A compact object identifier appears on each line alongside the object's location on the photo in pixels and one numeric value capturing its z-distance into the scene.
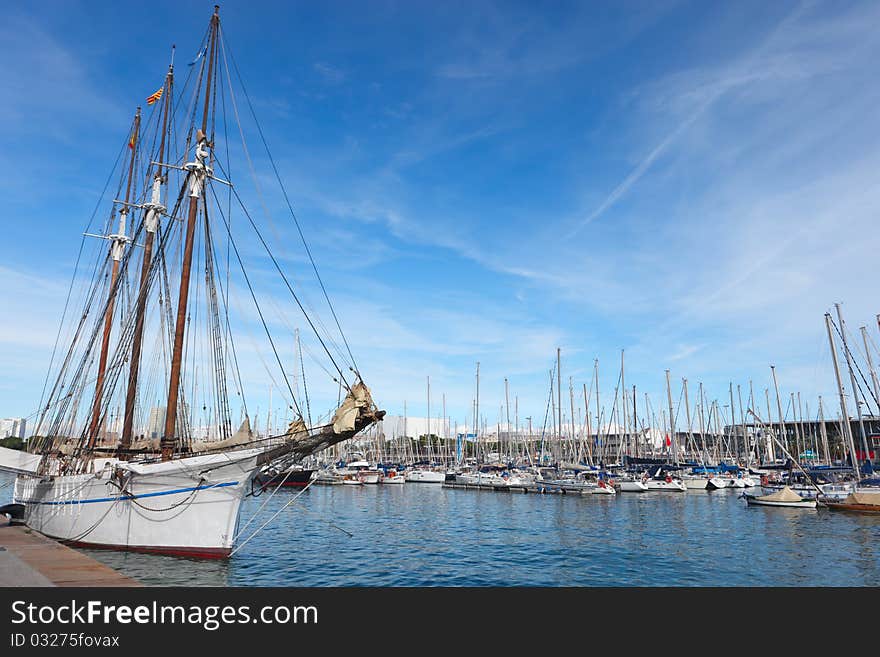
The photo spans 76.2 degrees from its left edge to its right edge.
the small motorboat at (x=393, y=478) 90.00
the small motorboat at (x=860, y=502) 43.09
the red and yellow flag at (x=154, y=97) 34.79
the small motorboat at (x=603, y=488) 64.75
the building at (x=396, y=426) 187.02
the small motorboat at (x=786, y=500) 48.67
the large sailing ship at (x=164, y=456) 21.56
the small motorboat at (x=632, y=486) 70.62
